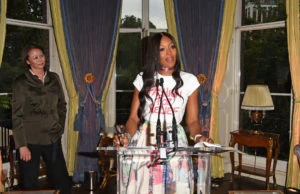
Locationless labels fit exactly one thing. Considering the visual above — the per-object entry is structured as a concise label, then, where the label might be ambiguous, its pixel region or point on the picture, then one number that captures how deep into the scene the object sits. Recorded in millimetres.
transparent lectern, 1213
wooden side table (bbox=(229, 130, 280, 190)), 3396
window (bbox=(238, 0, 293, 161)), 3749
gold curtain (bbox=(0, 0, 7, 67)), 2959
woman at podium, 1812
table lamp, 3318
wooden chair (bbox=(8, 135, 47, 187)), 3275
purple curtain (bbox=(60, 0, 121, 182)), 3697
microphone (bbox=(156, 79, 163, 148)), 1222
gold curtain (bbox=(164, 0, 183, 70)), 3932
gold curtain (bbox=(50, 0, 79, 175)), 3600
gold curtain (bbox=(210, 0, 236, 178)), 3695
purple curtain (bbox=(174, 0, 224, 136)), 3760
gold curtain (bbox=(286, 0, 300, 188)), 3098
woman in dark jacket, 2492
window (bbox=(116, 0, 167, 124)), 4172
